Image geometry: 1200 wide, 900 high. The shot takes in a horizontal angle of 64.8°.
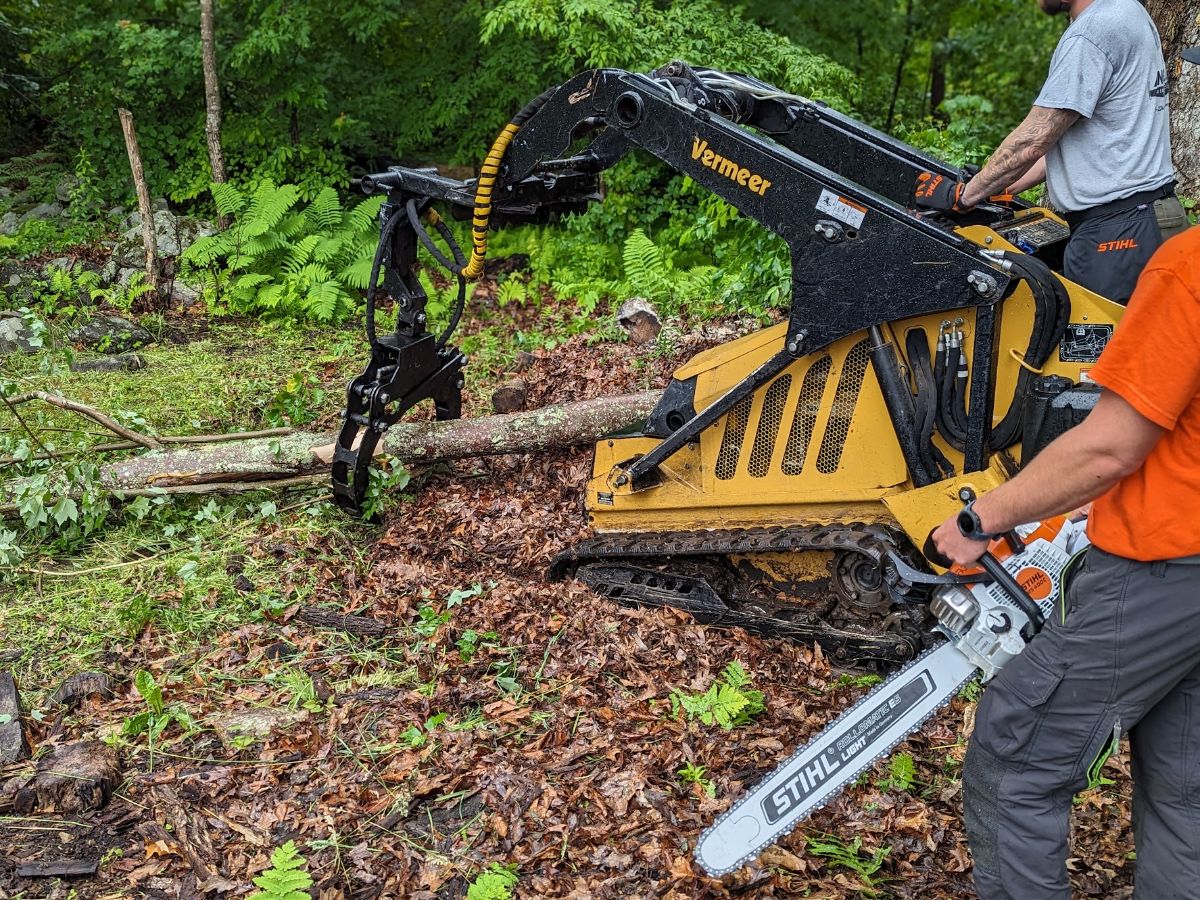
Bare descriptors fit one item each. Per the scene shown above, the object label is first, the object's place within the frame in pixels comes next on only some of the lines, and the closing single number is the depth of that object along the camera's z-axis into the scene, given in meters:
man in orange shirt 2.24
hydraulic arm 4.04
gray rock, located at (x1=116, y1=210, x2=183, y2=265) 10.08
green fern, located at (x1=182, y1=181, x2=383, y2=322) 9.43
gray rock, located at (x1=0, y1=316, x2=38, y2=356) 8.79
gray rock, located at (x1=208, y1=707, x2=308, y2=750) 4.30
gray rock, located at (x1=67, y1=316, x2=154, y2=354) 8.84
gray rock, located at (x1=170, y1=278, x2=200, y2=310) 9.77
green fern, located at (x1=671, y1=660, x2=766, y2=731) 4.18
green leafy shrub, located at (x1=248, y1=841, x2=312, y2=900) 3.14
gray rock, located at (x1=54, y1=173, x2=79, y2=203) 10.71
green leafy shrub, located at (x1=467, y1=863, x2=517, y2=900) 3.31
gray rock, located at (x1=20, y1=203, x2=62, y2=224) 10.55
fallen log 6.06
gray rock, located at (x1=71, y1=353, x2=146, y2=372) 8.37
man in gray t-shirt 4.28
